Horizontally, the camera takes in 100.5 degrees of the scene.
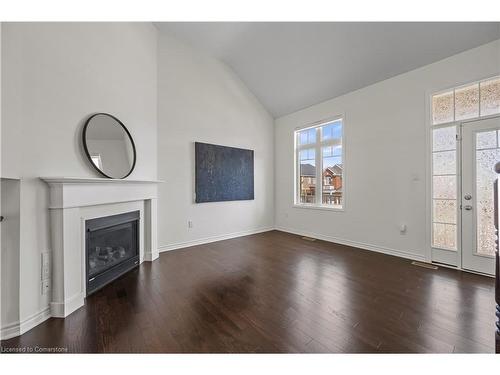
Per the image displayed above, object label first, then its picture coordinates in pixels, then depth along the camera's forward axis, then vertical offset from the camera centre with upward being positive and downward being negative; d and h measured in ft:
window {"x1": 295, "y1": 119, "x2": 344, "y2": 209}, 13.42 +1.51
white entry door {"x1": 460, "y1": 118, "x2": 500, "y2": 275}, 8.09 -0.23
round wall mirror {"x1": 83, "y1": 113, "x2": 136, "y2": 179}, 6.99 +1.54
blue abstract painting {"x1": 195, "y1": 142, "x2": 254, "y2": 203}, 12.60 +0.90
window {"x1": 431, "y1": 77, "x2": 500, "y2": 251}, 8.56 +1.75
